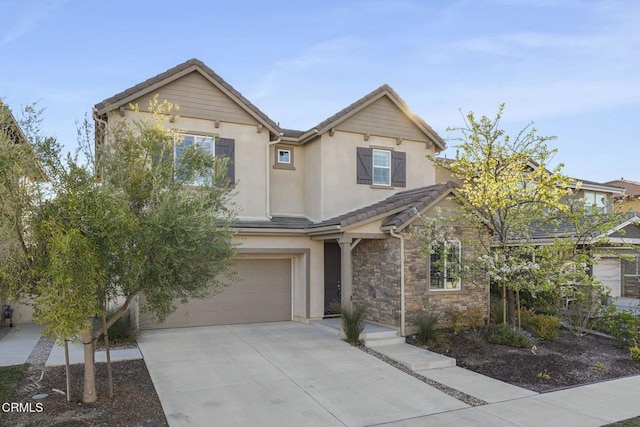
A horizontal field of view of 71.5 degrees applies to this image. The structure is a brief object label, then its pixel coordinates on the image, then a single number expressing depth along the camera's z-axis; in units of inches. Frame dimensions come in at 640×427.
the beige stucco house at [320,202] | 475.5
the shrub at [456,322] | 457.7
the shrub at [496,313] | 511.2
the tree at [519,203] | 411.2
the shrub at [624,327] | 436.5
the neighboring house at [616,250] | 487.8
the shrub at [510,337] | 422.6
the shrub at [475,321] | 458.9
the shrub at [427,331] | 427.2
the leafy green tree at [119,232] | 212.1
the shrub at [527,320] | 471.9
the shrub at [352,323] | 434.6
